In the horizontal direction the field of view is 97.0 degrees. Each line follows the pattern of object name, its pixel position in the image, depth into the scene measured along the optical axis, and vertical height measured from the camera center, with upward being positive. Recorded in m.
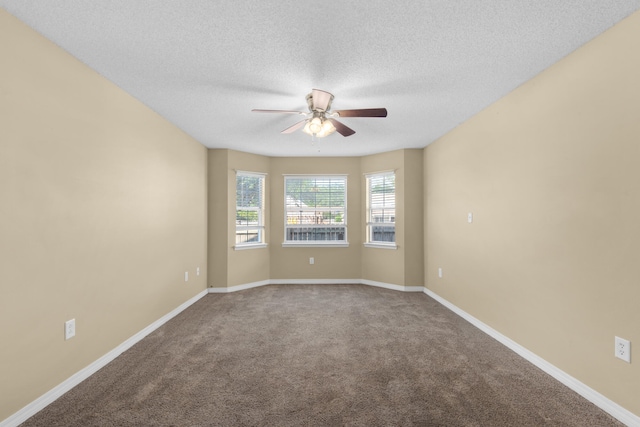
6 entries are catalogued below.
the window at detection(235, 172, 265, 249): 5.00 +0.09
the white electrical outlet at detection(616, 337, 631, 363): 1.68 -0.82
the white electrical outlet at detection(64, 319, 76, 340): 2.01 -0.82
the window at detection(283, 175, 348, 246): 5.39 +0.09
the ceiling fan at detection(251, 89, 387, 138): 2.34 +0.87
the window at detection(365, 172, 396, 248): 5.03 +0.10
